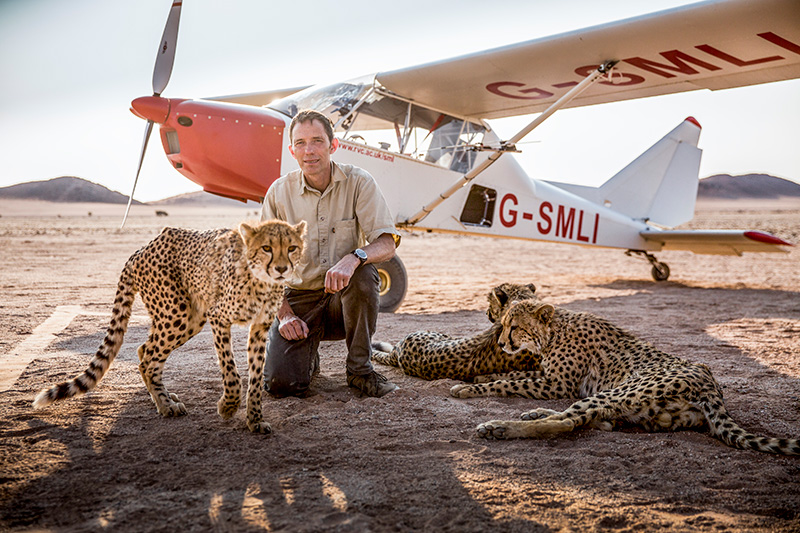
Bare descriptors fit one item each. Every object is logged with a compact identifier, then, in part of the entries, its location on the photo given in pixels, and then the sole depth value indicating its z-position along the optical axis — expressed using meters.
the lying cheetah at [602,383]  2.92
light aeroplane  6.18
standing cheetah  2.90
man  3.67
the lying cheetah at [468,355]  4.11
